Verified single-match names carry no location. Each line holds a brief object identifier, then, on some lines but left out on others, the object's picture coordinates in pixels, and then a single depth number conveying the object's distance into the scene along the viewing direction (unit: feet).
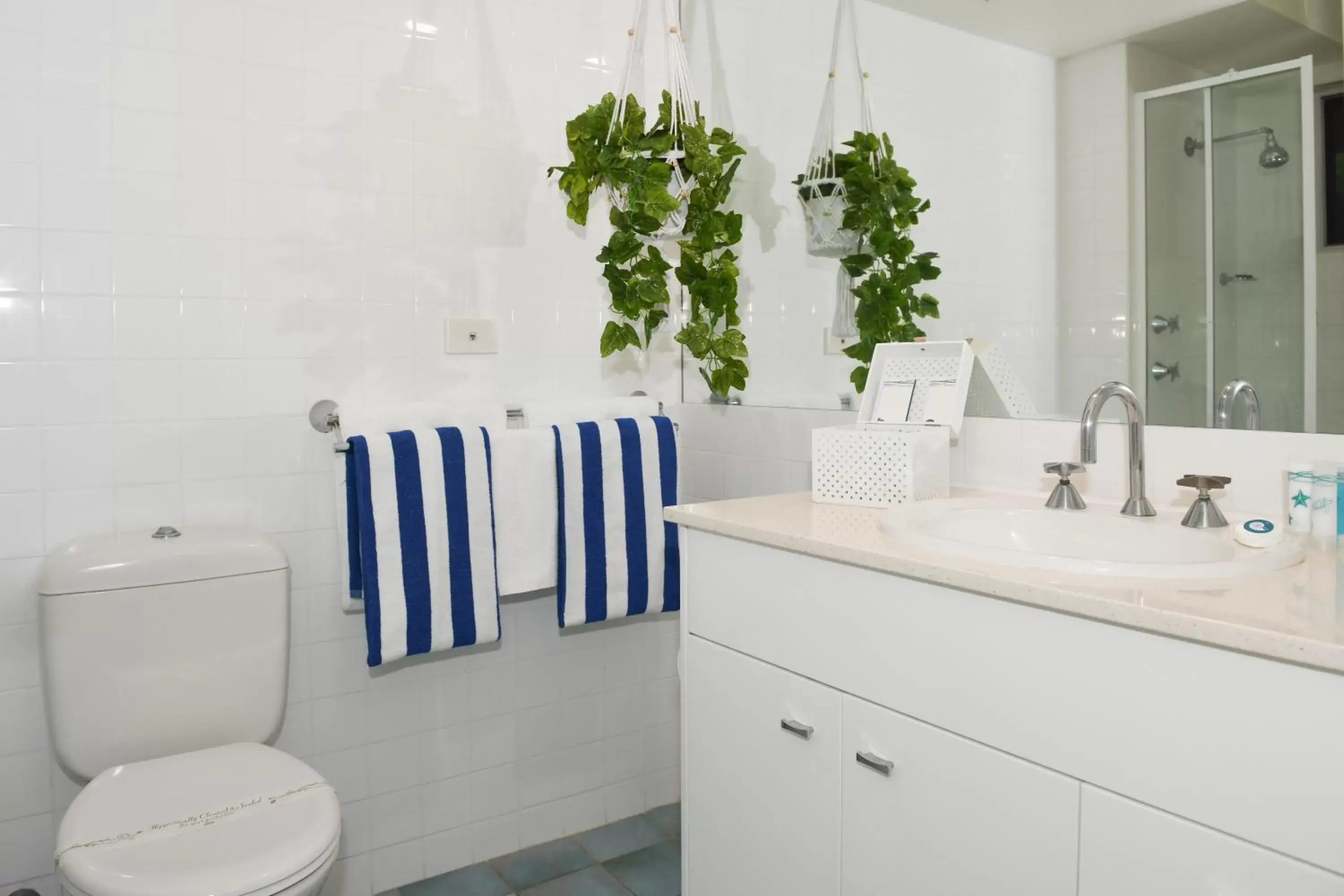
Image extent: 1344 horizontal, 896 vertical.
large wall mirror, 4.06
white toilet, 4.14
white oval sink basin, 3.33
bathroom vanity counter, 2.72
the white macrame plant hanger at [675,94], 6.39
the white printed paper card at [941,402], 5.22
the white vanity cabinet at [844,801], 3.39
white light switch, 6.43
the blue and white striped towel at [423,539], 5.68
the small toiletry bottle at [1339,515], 3.72
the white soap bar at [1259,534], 3.66
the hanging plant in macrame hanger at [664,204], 6.34
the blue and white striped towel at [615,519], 6.31
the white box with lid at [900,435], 5.00
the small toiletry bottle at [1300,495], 3.84
